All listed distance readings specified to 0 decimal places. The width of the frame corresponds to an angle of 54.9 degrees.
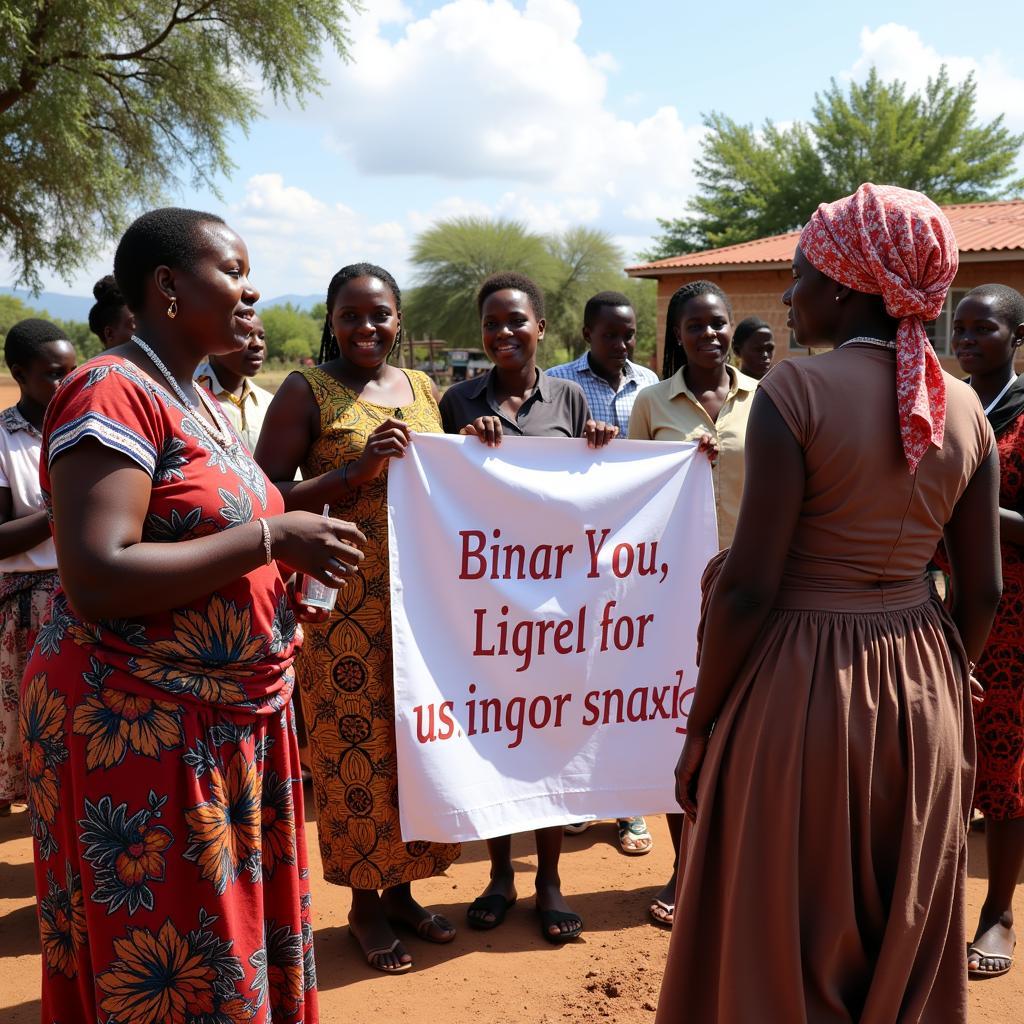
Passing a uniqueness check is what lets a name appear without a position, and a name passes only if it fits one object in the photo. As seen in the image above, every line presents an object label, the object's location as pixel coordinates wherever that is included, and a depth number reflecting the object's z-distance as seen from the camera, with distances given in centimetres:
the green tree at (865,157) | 3216
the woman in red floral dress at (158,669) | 200
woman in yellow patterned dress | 342
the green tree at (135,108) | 1501
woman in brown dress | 208
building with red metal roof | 1698
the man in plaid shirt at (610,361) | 571
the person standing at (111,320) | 492
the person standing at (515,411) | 381
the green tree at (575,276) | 4344
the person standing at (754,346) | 725
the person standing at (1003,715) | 349
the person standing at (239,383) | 512
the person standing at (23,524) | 389
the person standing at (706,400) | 405
